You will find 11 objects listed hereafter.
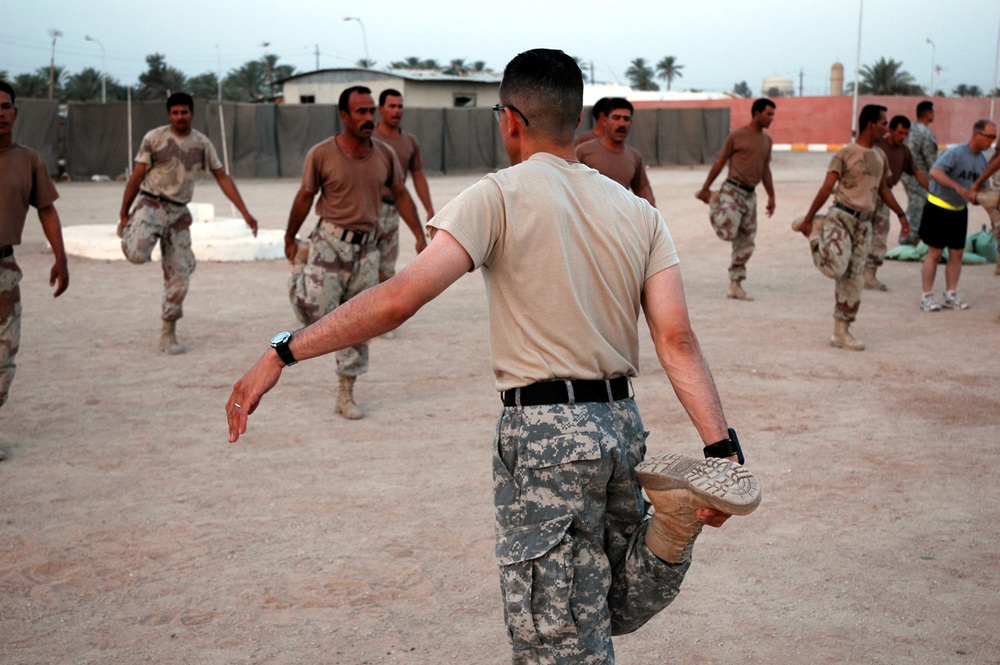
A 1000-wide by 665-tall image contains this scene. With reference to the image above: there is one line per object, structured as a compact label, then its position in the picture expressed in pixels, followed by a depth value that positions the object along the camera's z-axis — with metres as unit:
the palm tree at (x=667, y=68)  99.69
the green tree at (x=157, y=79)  53.88
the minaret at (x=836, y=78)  60.25
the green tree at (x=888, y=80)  62.19
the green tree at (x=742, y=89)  85.81
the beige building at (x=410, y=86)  44.88
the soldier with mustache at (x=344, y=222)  7.13
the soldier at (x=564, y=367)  2.64
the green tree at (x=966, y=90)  78.06
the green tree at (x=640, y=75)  93.81
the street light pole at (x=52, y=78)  43.56
